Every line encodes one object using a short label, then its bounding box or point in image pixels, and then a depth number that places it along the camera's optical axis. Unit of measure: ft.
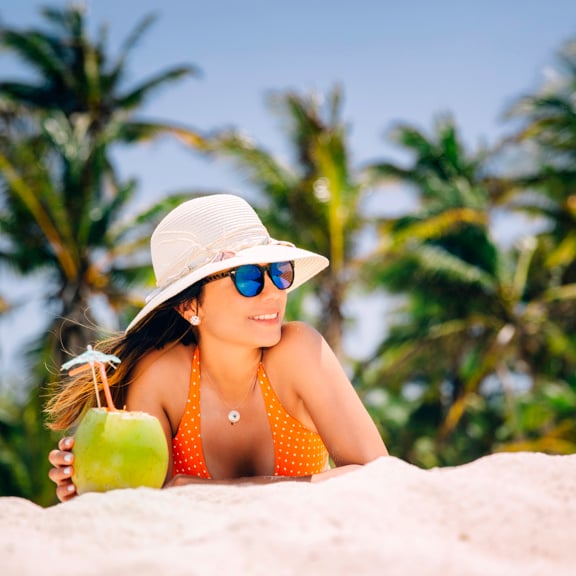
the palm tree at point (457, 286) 53.62
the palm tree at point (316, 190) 47.75
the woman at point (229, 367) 8.89
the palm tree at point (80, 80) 55.77
